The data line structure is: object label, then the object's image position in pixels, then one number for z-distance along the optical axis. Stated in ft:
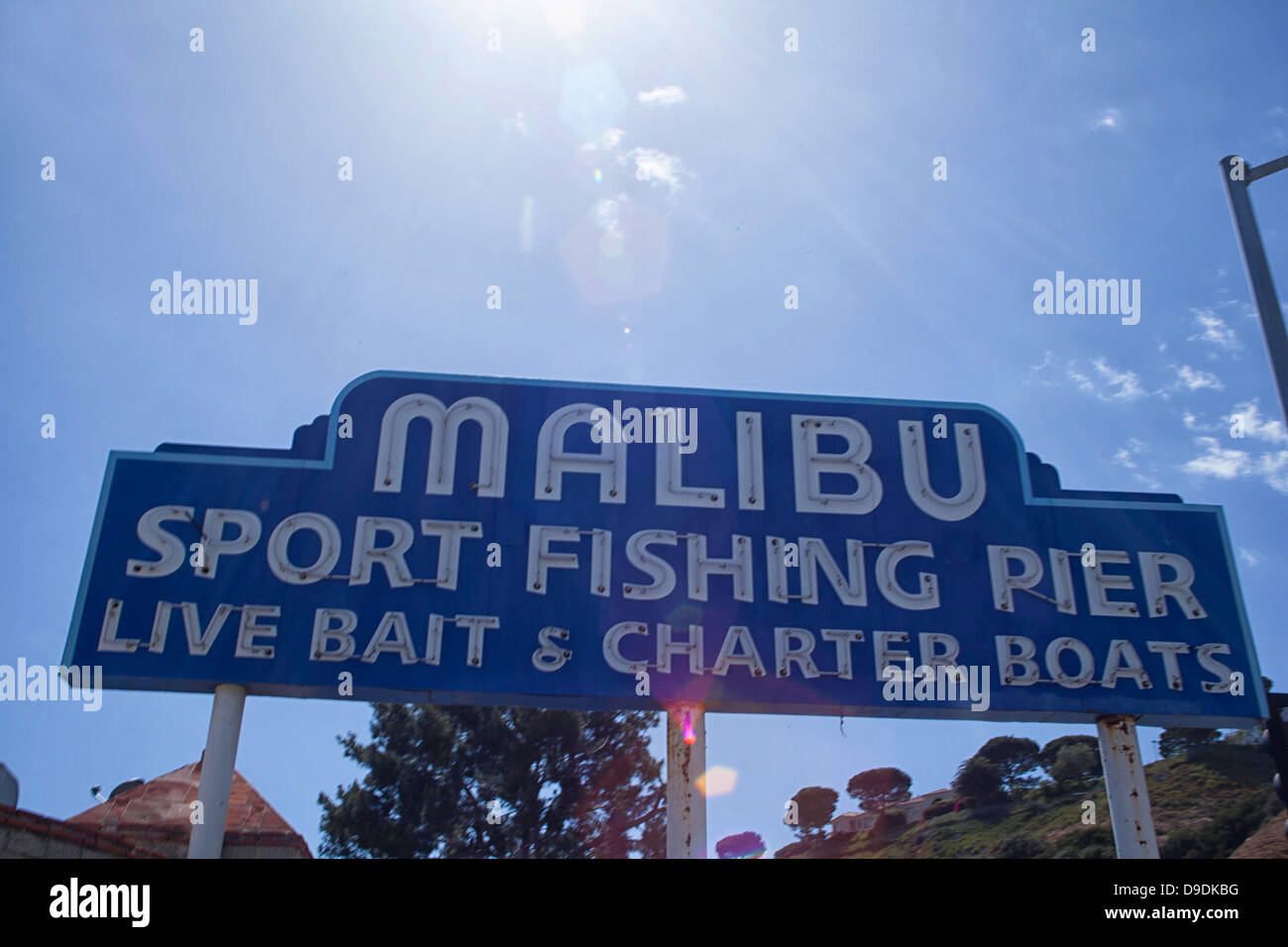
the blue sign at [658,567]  31.99
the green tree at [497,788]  76.43
